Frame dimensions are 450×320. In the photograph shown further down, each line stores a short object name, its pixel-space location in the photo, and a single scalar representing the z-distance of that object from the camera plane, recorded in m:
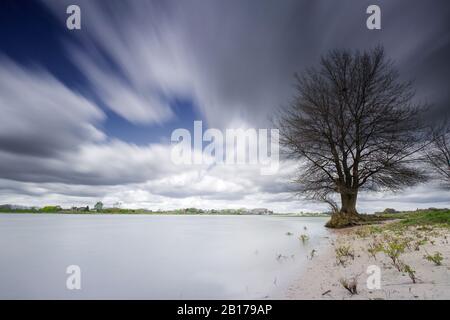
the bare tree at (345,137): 12.35
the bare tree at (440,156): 13.03
